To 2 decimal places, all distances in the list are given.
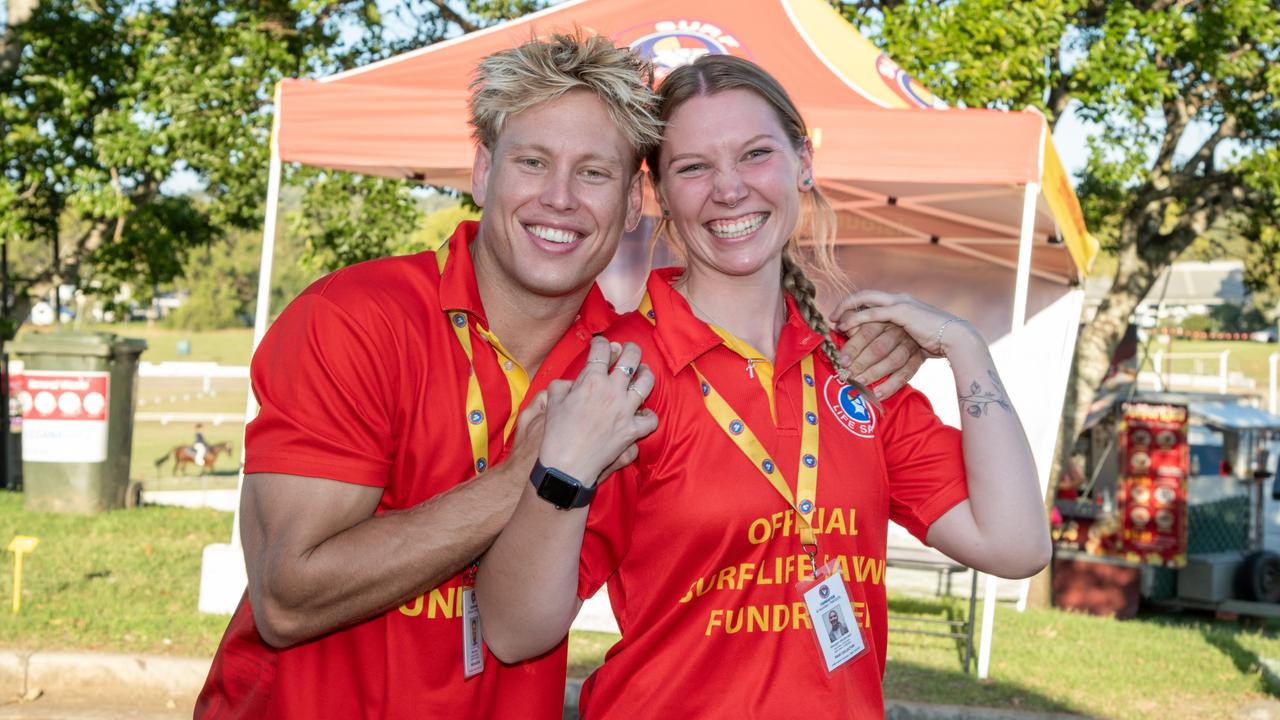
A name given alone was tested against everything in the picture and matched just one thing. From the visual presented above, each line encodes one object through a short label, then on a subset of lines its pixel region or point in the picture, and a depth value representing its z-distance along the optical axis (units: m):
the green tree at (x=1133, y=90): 8.39
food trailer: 11.57
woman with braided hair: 1.92
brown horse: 14.21
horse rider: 14.10
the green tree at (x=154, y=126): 9.93
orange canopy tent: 5.82
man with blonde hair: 1.84
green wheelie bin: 9.95
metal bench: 6.53
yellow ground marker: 5.89
